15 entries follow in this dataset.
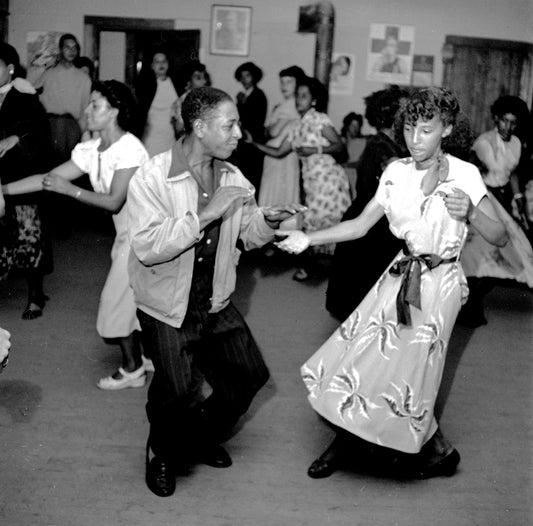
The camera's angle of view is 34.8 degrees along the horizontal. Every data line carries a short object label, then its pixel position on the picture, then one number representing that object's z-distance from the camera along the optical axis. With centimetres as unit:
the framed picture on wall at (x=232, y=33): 938
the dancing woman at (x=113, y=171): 385
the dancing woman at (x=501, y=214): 580
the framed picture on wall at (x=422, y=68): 952
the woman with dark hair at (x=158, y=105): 817
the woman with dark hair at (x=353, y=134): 921
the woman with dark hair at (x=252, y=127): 795
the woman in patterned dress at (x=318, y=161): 675
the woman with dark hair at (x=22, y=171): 521
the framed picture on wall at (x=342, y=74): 942
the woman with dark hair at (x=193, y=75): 791
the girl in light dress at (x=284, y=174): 730
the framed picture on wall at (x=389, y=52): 946
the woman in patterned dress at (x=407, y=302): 300
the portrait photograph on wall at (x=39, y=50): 943
